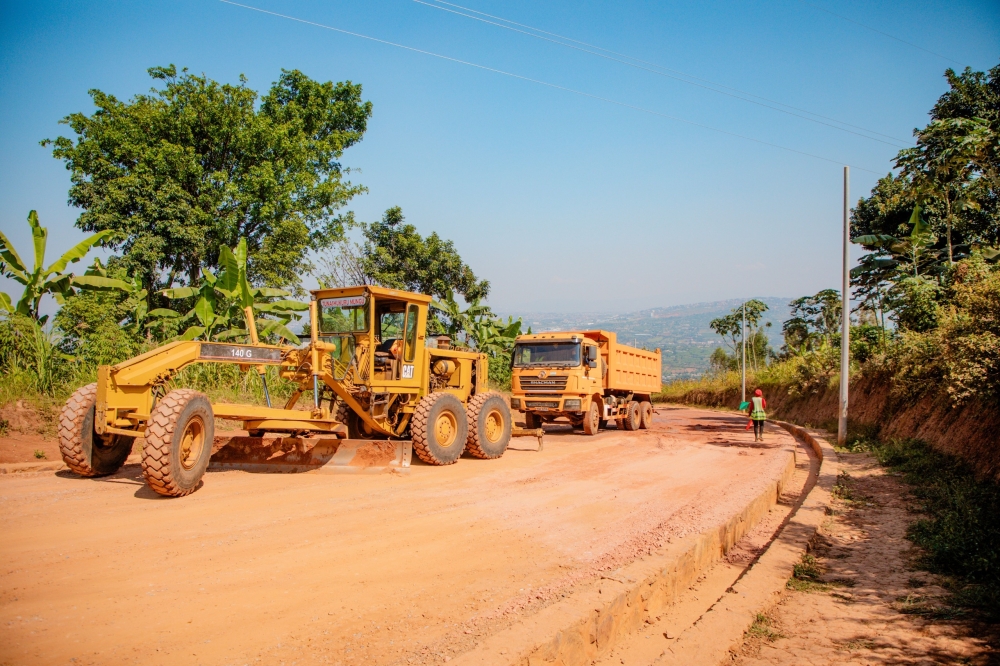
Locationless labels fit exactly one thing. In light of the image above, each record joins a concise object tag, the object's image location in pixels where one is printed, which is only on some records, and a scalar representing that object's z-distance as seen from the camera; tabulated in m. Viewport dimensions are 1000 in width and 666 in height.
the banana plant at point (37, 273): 13.28
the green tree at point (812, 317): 43.44
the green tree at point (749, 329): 56.88
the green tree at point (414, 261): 29.53
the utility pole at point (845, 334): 16.86
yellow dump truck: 17.33
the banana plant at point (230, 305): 14.86
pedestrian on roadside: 16.68
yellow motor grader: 7.34
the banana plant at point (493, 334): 28.16
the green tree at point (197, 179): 18.67
